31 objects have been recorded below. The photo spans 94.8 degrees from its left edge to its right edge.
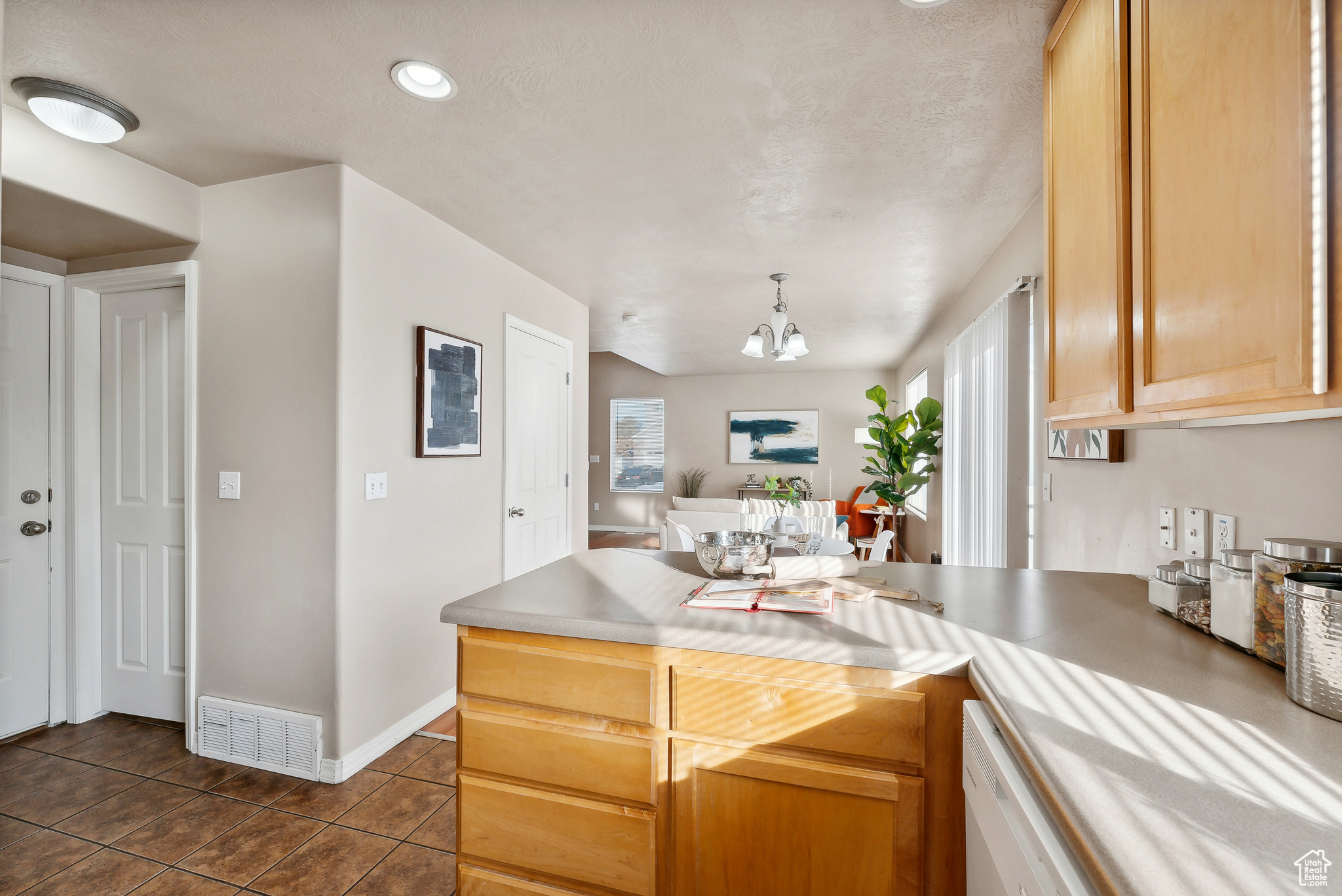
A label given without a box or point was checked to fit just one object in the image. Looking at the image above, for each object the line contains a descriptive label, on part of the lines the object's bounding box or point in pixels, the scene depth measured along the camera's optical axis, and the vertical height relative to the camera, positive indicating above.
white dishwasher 0.71 -0.51
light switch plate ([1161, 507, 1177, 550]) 1.64 -0.22
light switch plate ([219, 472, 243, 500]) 2.48 -0.16
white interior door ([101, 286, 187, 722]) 2.74 -0.26
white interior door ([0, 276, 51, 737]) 2.62 -0.26
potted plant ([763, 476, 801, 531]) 6.47 -0.54
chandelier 3.92 +0.71
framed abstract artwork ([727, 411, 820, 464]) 8.57 +0.14
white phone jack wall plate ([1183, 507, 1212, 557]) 1.49 -0.21
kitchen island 0.94 -0.53
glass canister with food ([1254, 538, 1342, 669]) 0.98 -0.21
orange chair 7.31 -0.92
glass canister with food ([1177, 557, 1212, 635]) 1.26 -0.32
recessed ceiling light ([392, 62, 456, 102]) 1.75 +1.07
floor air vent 2.38 -1.15
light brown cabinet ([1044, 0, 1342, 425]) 0.77 +0.36
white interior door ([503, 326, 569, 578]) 3.55 -0.04
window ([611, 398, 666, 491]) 9.05 +0.04
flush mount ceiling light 1.82 +1.03
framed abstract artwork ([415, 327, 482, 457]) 2.76 +0.24
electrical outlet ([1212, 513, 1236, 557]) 1.40 -0.20
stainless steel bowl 1.72 -0.31
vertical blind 3.11 +0.01
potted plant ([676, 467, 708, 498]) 8.86 -0.49
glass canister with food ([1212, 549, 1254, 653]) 1.12 -0.28
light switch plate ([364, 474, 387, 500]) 2.46 -0.16
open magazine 1.45 -0.37
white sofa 5.03 -0.64
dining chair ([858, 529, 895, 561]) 4.12 -0.66
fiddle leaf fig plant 5.06 -0.01
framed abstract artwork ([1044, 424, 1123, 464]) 1.95 +0.01
